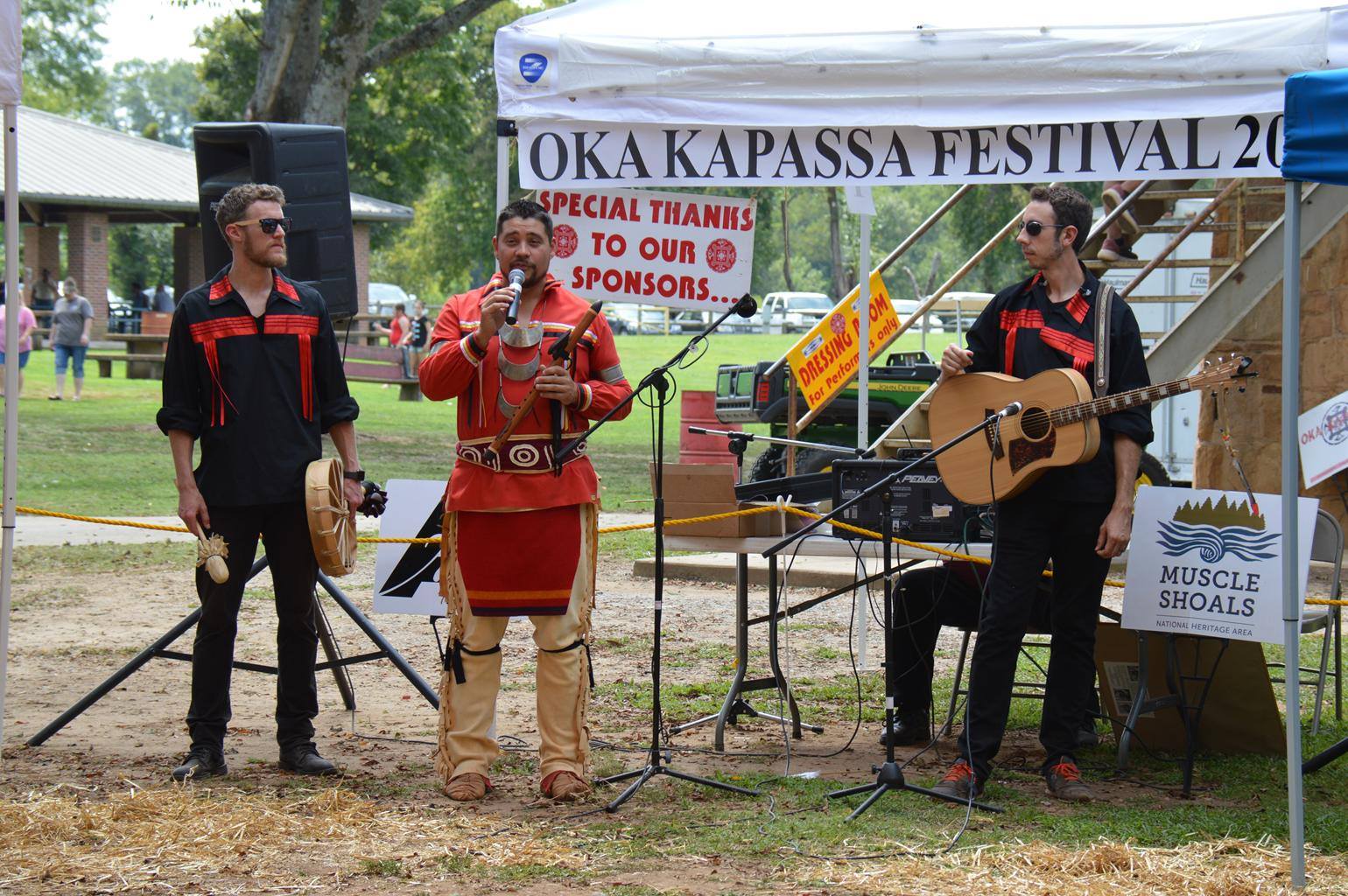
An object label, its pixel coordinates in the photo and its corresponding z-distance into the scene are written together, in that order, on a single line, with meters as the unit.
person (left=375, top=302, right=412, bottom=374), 37.34
